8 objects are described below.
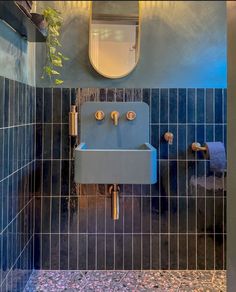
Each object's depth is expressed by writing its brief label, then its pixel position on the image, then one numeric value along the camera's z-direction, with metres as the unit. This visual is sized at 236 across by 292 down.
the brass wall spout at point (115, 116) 1.79
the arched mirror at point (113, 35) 1.82
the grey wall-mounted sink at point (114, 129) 1.82
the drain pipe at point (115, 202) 1.70
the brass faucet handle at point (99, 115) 1.80
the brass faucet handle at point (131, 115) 1.82
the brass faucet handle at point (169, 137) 1.82
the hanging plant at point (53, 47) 1.62
